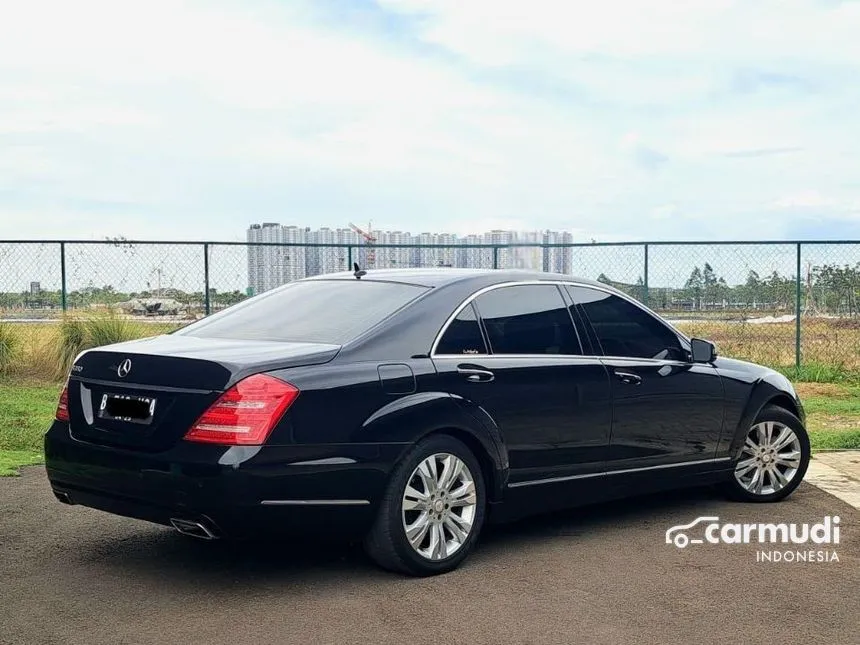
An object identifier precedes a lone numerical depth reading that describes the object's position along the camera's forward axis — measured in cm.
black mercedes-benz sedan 516
